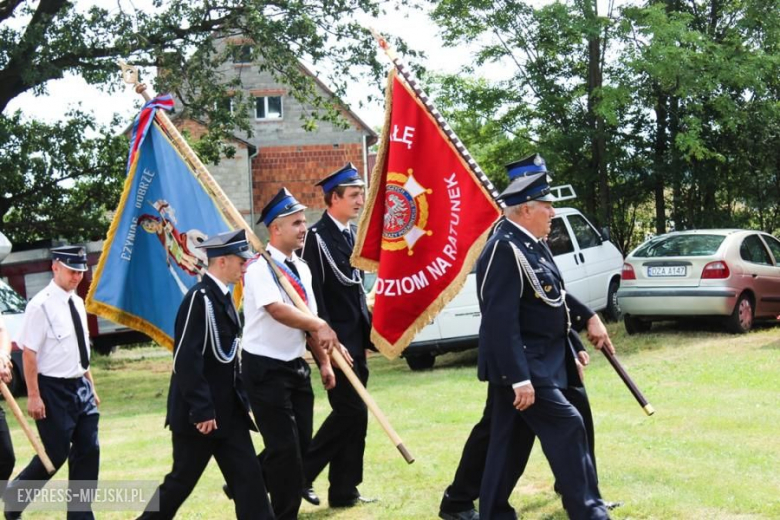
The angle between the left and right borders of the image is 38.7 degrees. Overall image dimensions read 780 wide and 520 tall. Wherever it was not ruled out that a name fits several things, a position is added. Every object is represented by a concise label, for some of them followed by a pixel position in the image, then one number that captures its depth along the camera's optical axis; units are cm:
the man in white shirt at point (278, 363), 641
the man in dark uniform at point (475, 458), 623
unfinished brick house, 4266
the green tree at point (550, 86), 2197
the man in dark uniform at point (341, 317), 721
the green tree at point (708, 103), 1980
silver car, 1568
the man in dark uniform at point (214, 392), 585
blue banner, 808
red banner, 702
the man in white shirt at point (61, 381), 682
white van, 1530
